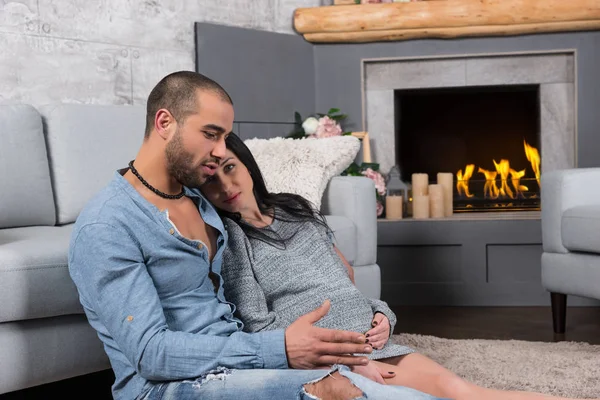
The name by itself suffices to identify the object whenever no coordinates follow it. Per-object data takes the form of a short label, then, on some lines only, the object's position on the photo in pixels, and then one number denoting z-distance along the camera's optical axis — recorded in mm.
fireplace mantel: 4043
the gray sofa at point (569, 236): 2885
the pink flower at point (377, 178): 3949
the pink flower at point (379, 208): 3987
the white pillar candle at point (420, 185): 4043
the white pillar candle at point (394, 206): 3998
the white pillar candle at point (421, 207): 3959
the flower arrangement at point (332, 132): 3971
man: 1332
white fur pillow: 2779
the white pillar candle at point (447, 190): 4047
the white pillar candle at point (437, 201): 3990
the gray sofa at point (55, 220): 1903
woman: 1697
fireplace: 4250
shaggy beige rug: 2301
